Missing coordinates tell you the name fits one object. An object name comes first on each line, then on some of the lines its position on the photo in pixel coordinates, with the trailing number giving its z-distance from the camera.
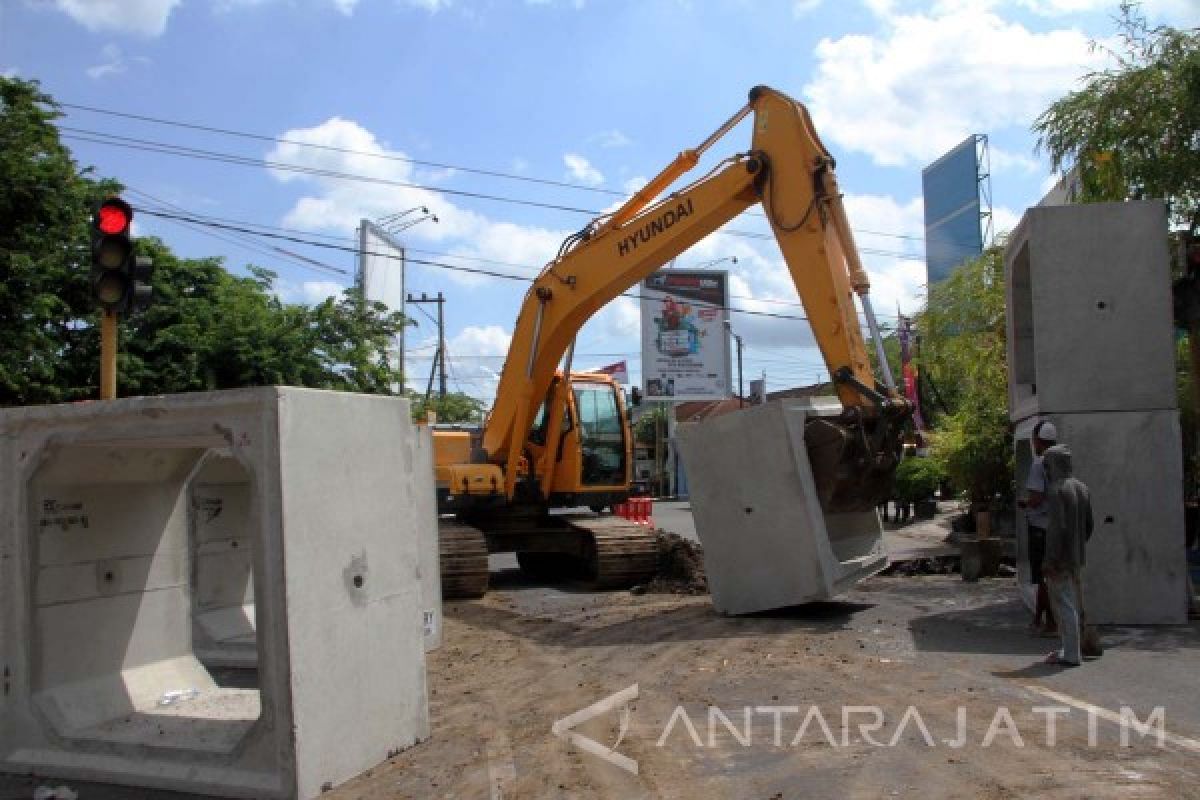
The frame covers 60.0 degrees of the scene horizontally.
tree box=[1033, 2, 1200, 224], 11.52
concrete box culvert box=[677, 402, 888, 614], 9.39
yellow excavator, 9.83
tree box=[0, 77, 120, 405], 15.21
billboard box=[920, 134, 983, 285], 33.47
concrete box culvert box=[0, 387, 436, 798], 5.09
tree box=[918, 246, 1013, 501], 17.52
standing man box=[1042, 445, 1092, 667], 7.39
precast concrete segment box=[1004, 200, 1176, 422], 9.28
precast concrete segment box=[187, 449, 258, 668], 8.97
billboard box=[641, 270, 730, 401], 44.94
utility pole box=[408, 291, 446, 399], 56.16
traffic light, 7.99
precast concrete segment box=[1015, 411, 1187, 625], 9.03
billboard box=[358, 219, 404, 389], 34.50
